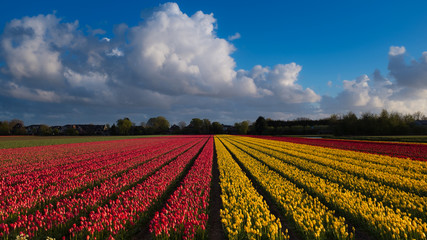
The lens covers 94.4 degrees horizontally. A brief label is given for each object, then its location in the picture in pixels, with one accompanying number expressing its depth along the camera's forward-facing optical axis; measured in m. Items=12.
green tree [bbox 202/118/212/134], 141.00
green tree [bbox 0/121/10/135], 116.81
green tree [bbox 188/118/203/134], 139.61
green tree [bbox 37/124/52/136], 141.12
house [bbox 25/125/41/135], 158.88
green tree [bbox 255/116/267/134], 117.94
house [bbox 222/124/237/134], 144.60
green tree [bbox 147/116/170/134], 141.12
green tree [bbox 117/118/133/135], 137.00
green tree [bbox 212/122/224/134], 140.00
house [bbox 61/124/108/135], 159.64
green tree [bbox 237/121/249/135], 132.38
